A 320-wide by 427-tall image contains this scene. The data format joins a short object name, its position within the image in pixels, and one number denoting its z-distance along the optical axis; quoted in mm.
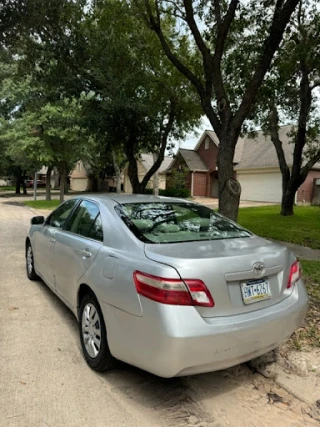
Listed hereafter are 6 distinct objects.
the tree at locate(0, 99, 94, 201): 20203
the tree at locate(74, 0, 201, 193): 10172
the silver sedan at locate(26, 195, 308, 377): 2518
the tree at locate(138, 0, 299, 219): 6777
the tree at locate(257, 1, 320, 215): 9273
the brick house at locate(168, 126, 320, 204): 27578
